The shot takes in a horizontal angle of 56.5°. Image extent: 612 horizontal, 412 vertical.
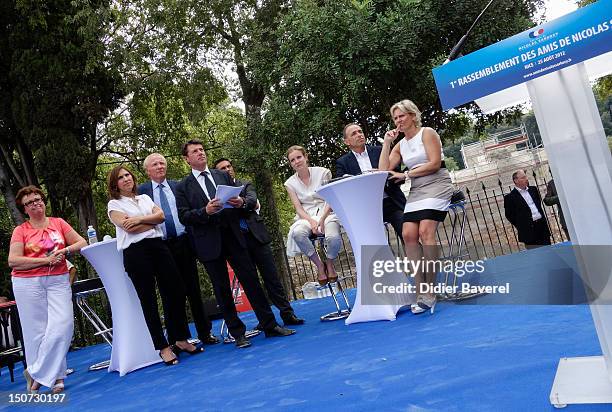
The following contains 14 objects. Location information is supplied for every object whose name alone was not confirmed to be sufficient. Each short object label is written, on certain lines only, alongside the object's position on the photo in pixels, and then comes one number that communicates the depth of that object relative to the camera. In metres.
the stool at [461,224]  4.66
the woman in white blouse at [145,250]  4.65
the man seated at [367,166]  5.09
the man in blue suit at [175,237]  5.40
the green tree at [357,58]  8.91
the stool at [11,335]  6.06
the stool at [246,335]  5.35
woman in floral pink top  4.58
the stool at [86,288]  5.88
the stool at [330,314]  5.22
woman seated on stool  5.22
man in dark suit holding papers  4.77
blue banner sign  1.85
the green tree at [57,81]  10.30
